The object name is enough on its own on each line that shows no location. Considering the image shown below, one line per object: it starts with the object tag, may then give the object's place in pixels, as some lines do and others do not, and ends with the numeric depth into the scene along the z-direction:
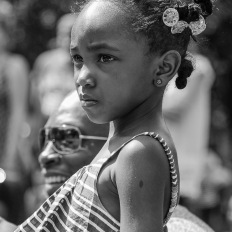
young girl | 2.25
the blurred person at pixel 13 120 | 6.26
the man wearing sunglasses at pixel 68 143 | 3.62
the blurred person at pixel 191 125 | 5.56
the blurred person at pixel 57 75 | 6.38
